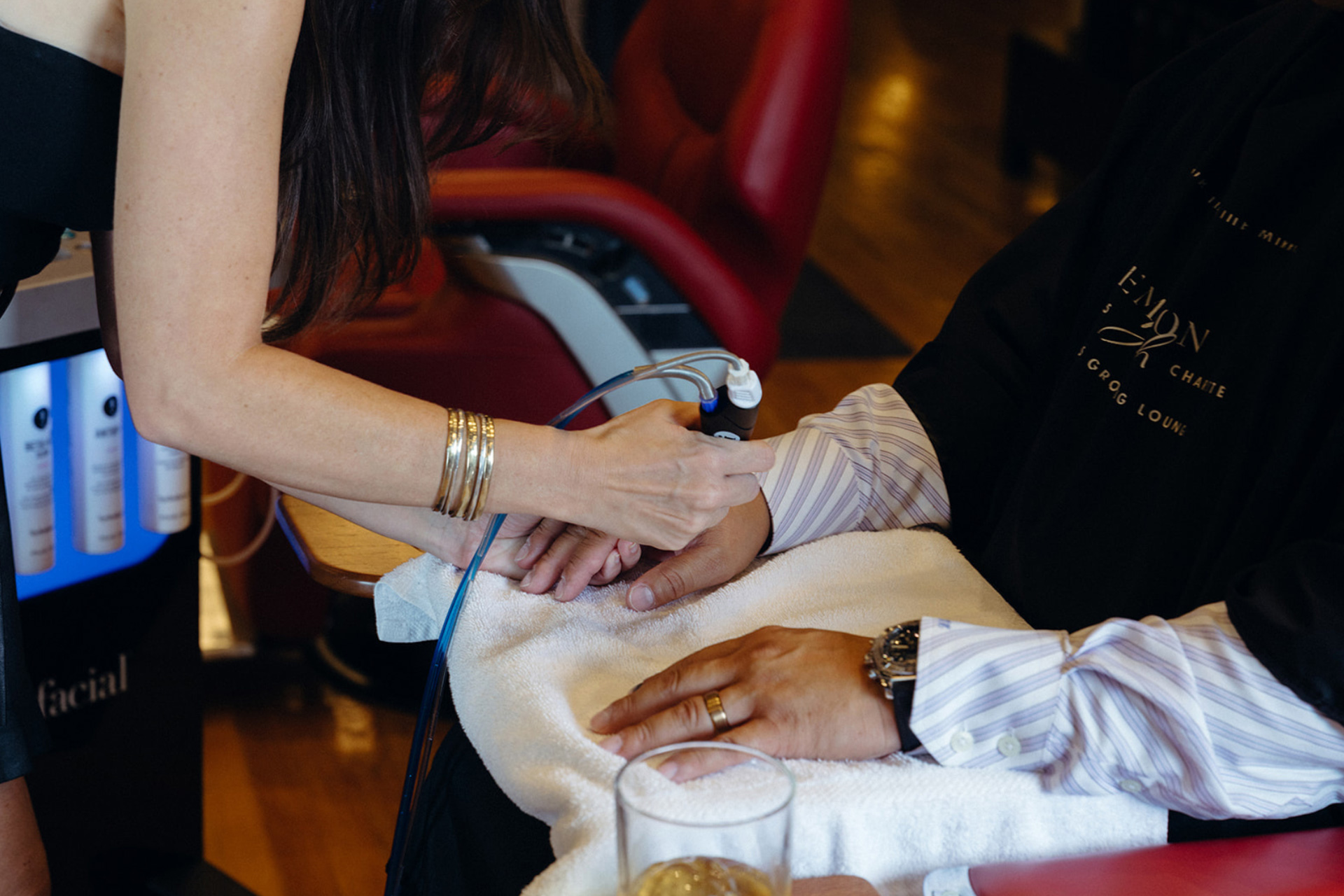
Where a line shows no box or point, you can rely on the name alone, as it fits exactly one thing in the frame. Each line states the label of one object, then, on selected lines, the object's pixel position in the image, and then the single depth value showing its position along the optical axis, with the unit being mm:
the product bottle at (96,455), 1512
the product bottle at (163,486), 1603
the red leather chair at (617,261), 2115
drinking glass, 615
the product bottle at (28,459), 1452
